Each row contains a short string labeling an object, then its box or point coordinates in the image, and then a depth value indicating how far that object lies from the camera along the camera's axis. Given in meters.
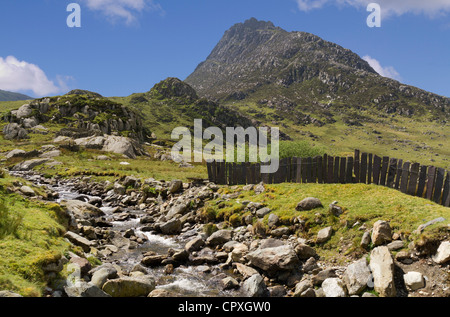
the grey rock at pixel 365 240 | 9.37
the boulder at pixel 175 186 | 23.23
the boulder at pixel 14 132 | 74.69
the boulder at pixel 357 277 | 7.47
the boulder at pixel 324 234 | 10.75
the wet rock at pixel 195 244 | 12.91
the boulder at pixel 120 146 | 60.38
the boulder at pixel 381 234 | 9.07
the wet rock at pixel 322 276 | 8.55
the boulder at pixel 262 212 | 14.15
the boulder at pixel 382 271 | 6.98
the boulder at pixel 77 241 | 11.41
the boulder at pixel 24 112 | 95.50
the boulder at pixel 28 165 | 41.41
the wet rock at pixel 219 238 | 13.26
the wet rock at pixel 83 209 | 17.48
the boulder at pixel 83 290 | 7.08
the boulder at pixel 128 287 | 8.10
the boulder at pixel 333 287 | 7.62
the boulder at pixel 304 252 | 10.05
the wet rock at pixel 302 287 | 8.13
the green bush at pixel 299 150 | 29.14
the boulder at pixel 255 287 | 8.60
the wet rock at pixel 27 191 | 15.21
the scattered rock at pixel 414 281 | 7.06
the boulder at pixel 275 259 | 9.52
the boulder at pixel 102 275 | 8.32
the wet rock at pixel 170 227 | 16.31
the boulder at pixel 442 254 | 7.27
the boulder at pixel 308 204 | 12.90
